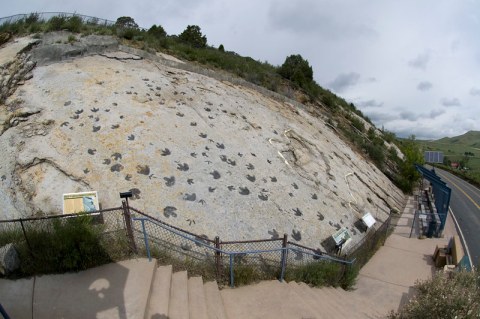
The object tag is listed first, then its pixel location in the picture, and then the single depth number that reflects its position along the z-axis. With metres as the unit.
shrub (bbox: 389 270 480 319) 5.90
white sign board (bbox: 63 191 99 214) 7.40
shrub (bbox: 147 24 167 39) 20.95
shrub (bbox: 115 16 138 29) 18.98
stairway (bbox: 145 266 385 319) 5.92
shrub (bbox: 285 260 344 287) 8.38
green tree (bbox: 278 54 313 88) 23.90
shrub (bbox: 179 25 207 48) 25.97
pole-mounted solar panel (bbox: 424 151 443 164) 32.59
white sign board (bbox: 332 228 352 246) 9.83
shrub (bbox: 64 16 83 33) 14.88
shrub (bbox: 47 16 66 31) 14.40
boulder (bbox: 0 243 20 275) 5.91
